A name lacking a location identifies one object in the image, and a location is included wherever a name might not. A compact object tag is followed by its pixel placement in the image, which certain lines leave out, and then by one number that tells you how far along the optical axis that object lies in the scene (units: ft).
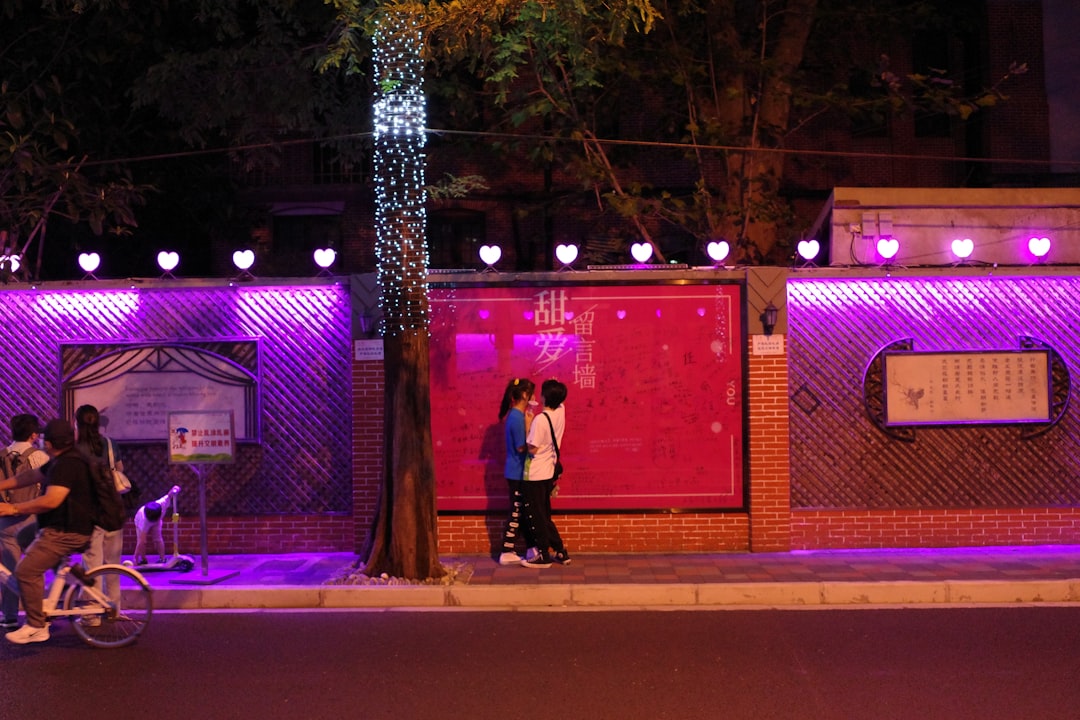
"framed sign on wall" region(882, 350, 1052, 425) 39.50
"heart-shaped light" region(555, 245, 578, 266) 38.63
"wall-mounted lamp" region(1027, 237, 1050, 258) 40.27
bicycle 26.21
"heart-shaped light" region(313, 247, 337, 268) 38.91
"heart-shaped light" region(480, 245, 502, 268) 38.63
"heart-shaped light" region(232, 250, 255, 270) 38.68
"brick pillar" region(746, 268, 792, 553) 38.63
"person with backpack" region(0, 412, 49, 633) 28.25
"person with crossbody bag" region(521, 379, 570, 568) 35.76
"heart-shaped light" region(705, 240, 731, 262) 39.93
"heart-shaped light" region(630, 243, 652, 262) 39.01
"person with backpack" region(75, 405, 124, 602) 28.99
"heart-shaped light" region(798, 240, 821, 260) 39.75
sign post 34.81
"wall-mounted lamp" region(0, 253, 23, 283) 40.65
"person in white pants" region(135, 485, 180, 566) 35.60
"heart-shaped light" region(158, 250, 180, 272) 38.65
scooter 35.96
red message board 39.34
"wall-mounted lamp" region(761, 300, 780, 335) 38.32
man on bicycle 25.61
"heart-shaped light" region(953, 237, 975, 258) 39.83
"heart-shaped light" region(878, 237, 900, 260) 39.47
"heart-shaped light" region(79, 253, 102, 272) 39.56
